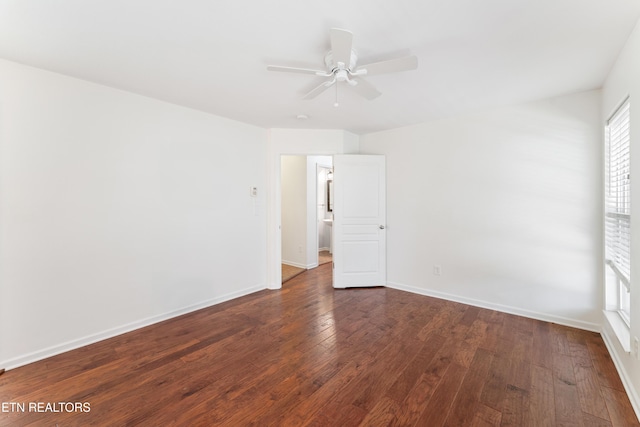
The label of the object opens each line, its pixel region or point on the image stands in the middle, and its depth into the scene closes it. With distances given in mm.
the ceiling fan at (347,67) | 1691
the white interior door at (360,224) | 4309
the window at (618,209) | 2223
